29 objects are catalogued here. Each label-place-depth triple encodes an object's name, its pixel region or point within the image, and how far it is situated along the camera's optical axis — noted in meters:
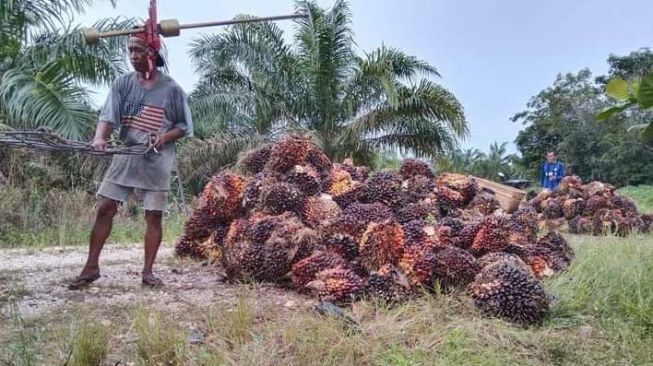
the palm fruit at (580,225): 8.68
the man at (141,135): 3.49
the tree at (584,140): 24.58
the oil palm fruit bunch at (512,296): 2.95
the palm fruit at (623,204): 9.11
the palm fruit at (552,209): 9.70
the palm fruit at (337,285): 3.12
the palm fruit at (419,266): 3.30
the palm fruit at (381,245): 3.43
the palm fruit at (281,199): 4.09
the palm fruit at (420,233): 3.53
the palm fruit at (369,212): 3.75
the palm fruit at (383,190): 4.20
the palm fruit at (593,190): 9.52
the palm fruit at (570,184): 10.01
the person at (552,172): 12.45
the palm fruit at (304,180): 4.29
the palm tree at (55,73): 8.55
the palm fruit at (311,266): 3.43
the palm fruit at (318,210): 4.01
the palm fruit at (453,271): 3.31
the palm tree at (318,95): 12.06
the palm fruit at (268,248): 3.61
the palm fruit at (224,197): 4.42
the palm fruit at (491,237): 3.65
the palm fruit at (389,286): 3.12
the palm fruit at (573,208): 9.38
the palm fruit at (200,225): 4.55
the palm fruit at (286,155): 4.41
